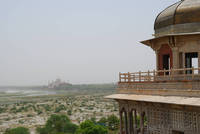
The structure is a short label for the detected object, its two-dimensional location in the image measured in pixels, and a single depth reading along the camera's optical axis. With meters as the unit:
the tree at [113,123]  32.72
